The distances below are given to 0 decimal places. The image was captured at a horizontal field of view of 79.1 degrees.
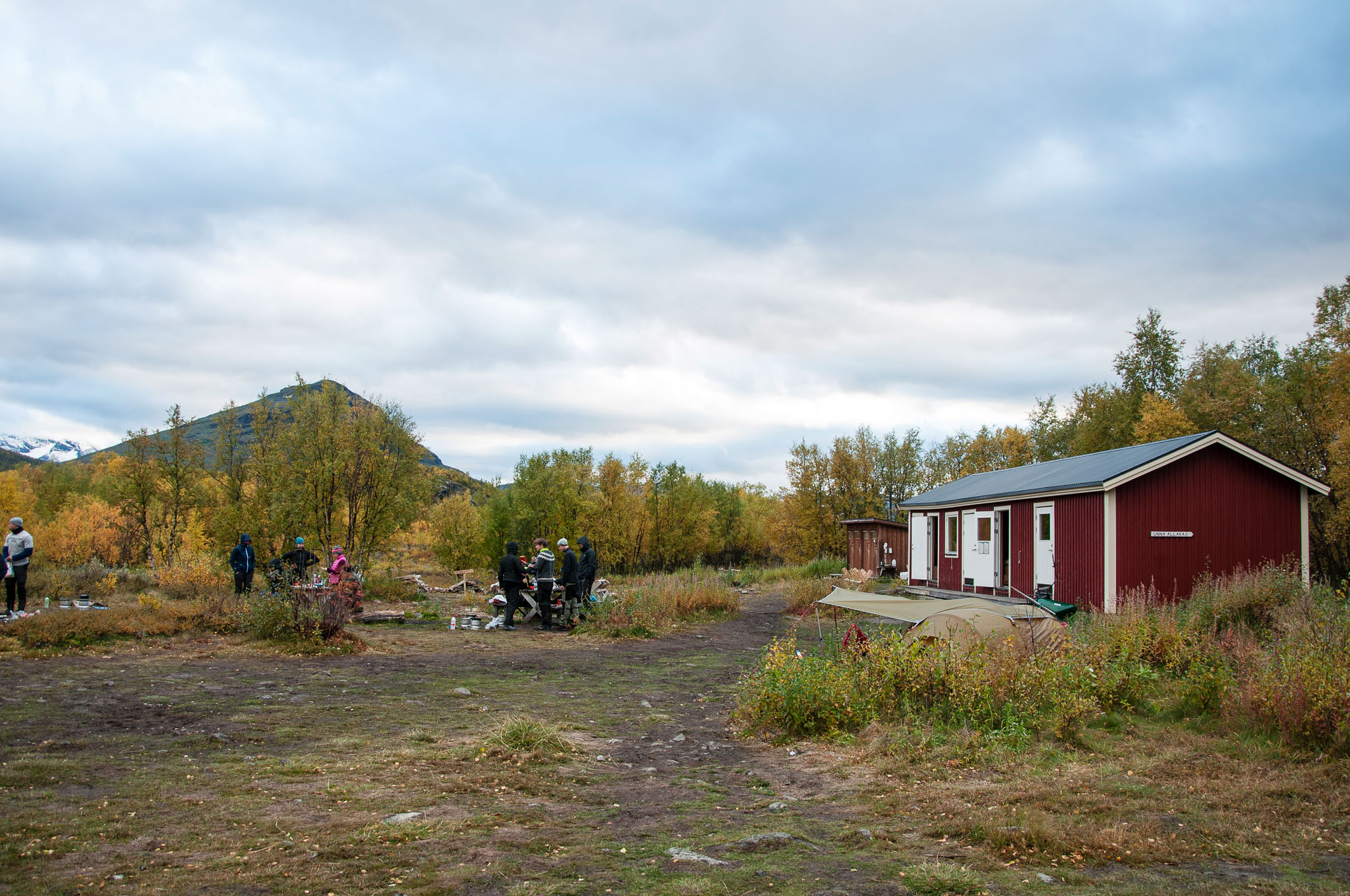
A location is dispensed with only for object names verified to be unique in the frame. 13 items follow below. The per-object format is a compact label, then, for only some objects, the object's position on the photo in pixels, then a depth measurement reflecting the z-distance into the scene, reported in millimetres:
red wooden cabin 18167
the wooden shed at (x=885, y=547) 31750
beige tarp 9078
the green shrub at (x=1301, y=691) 6270
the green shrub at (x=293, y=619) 12492
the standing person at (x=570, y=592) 16411
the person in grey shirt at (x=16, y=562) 13242
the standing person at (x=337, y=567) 15359
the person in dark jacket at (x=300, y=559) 16234
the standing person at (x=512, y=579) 16406
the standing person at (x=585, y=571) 16938
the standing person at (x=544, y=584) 16797
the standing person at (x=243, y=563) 16875
